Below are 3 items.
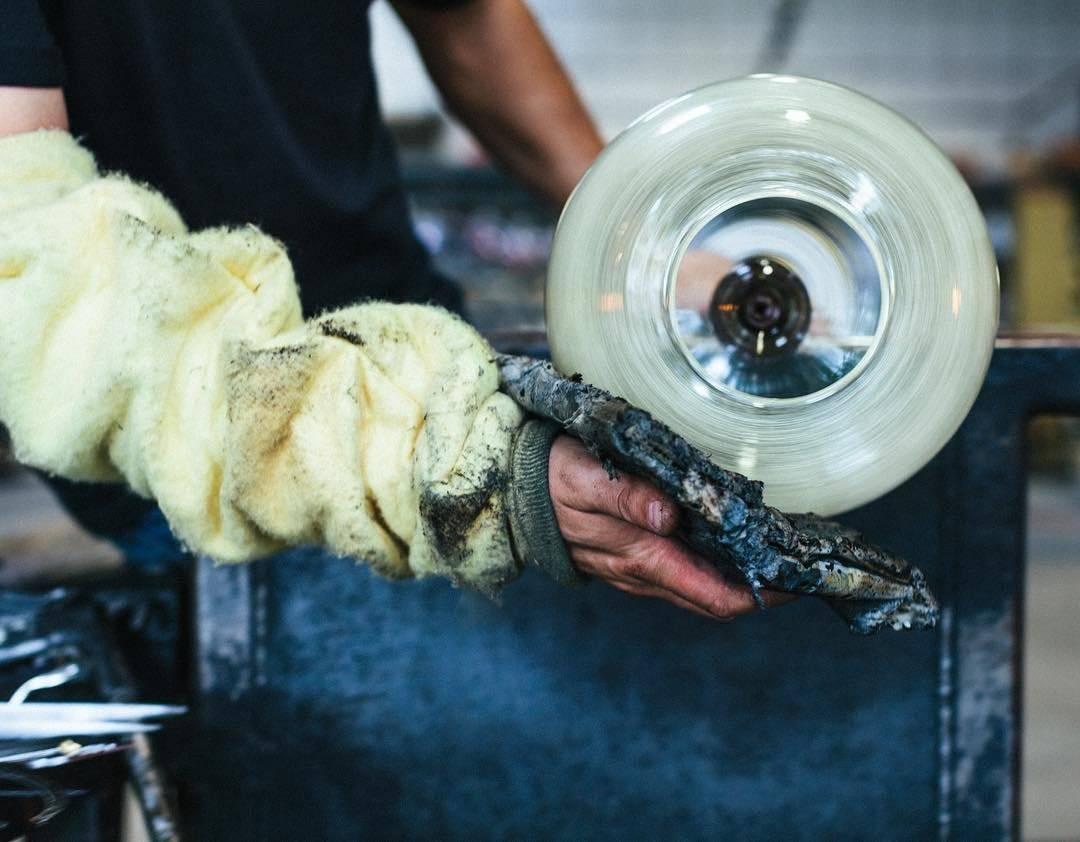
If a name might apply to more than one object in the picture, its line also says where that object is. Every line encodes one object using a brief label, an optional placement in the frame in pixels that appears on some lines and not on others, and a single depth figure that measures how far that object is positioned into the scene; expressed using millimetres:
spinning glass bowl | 1391
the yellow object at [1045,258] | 8776
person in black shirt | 1368
